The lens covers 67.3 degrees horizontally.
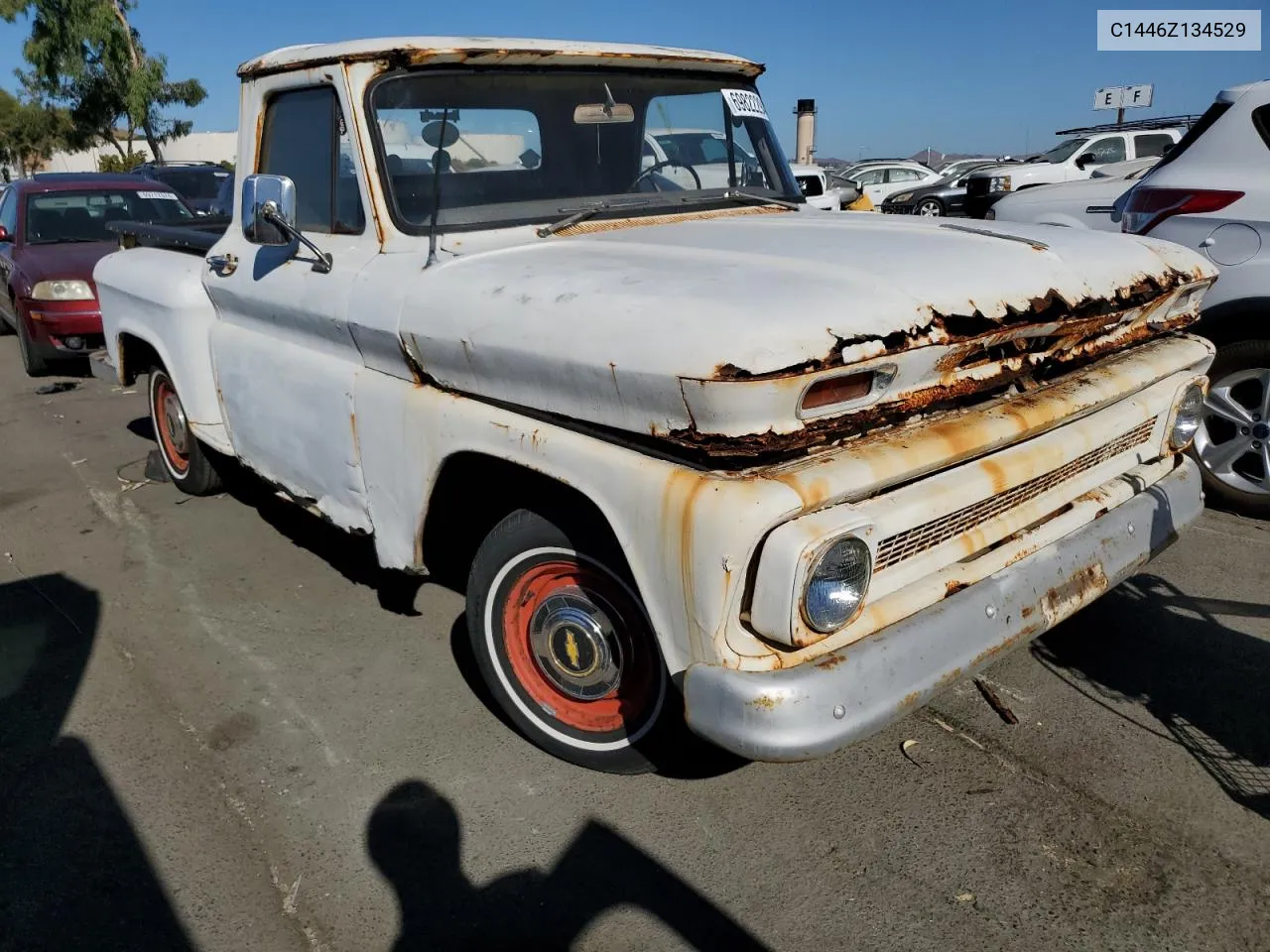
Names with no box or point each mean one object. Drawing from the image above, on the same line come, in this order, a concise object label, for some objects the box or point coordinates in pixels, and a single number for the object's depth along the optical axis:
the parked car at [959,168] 22.61
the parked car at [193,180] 15.99
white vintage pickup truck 2.04
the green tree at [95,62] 30.20
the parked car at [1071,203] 6.65
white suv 4.18
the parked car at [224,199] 7.24
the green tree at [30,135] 46.25
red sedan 8.46
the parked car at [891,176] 23.14
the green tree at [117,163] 31.82
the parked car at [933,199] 19.44
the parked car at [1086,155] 16.17
